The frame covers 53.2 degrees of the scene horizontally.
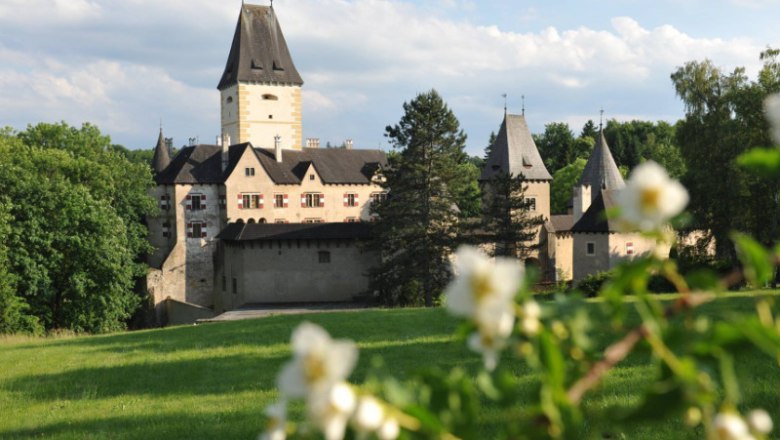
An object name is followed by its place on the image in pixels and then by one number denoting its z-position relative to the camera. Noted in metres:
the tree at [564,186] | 70.88
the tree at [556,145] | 83.81
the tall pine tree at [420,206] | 39.44
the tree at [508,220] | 41.66
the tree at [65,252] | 39.25
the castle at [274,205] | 44.59
